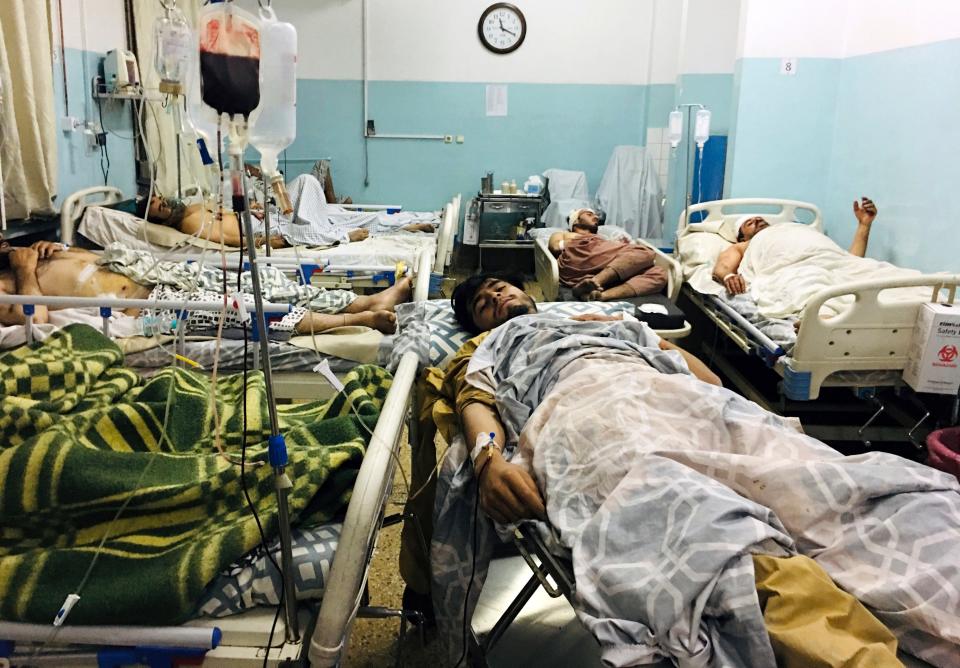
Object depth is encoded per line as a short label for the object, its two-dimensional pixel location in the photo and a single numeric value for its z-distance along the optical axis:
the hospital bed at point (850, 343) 2.65
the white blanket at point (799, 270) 3.22
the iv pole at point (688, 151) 5.02
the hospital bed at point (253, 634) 1.09
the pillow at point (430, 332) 2.25
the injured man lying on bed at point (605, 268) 3.91
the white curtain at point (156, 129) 4.54
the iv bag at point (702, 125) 4.42
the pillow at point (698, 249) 4.24
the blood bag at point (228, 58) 0.97
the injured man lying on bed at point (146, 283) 2.93
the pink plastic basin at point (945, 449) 2.35
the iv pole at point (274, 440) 1.00
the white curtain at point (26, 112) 3.18
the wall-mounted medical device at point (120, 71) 4.14
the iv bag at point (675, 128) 4.57
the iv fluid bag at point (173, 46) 1.56
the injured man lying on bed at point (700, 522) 1.09
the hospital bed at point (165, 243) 3.69
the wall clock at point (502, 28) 6.29
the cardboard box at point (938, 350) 2.59
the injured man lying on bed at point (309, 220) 4.29
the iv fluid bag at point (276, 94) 1.19
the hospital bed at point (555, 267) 3.89
